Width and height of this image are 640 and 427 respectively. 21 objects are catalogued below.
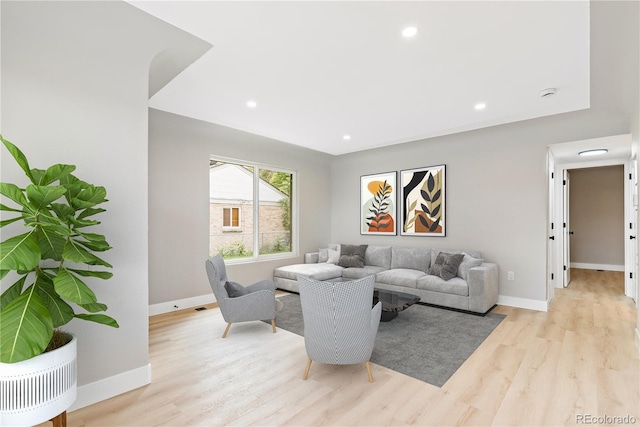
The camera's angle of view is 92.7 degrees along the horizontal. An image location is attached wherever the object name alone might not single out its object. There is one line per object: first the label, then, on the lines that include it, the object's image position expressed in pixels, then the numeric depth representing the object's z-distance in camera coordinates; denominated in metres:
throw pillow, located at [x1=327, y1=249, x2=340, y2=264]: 6.13
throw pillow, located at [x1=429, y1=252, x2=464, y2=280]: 4.59
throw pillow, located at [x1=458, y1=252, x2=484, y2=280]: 4.46
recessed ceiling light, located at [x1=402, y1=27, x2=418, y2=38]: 2.34
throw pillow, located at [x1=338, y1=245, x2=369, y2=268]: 5.76
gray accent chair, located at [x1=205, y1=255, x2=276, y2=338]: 3.36
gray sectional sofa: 4.24
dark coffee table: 3.62
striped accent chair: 2.37
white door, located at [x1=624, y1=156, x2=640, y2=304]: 4.72
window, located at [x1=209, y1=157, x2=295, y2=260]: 5.14
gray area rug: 2.73
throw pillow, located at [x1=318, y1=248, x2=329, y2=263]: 6.34
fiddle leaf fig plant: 1.42
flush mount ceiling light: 4.69
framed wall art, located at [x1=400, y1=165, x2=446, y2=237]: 5.45
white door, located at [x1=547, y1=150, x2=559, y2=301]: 4.63
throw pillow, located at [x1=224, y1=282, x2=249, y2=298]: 3.63
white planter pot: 1.52
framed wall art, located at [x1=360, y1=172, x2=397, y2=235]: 6.09
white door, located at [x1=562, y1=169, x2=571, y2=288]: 5.82
